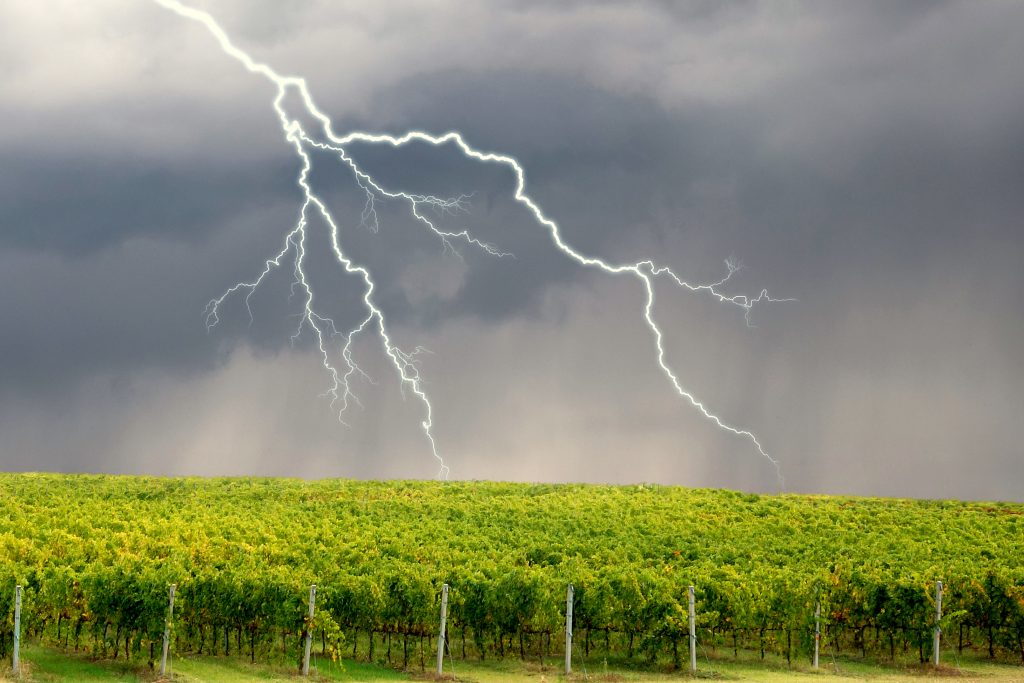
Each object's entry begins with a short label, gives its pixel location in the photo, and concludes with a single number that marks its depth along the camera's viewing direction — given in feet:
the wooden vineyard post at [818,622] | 89.25
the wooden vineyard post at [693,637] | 84.85
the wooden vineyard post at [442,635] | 81.61
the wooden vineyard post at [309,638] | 80.07
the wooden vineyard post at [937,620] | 88.07
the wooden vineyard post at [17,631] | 75.72
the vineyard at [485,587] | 84.12
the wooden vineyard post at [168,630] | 78.12
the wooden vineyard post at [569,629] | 82.99
